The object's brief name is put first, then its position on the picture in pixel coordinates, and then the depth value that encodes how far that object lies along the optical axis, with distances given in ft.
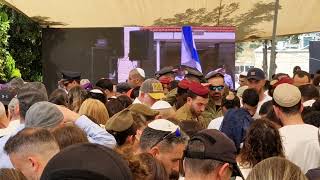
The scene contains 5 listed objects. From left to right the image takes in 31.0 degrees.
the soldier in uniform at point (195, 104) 18.01
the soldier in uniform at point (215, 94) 19.62
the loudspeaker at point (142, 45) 38.17
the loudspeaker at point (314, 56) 57.31
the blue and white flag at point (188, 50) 36.78
